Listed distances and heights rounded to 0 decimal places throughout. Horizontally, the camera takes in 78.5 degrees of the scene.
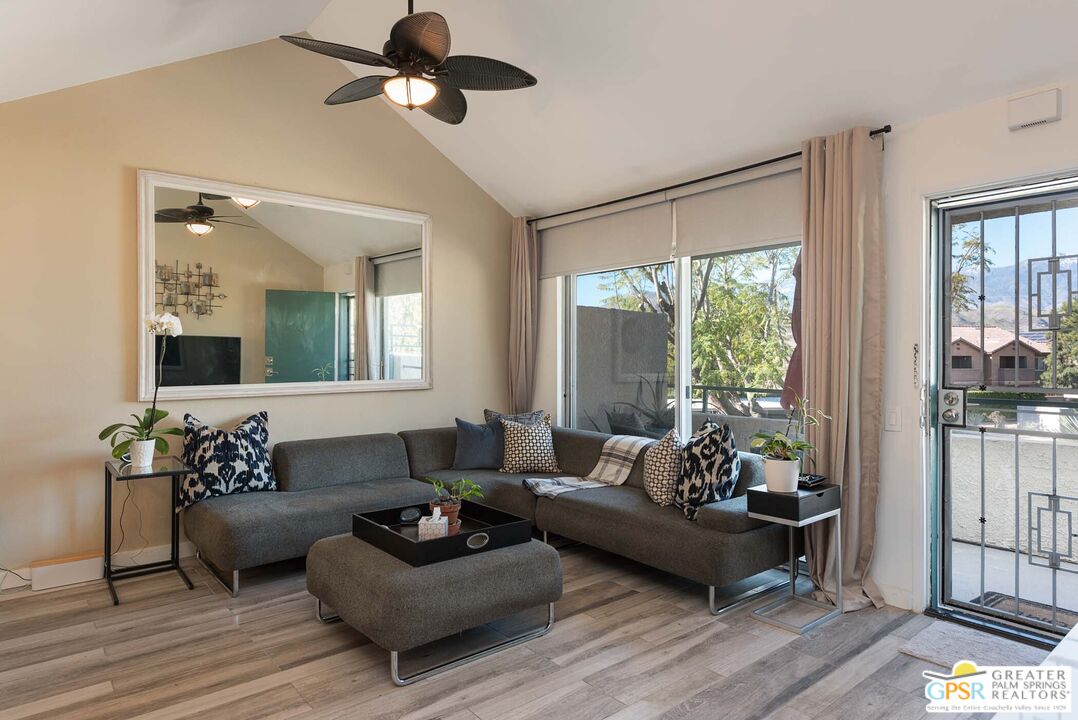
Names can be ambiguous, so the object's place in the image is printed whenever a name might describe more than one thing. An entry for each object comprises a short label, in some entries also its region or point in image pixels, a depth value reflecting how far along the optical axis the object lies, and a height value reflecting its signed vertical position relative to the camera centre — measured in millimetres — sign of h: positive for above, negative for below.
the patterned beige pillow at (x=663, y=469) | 3797 -629
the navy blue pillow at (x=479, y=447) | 4930 -653
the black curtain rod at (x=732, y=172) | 3390 +1183
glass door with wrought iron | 3014 -218
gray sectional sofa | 3346 -858
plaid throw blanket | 4309 -739
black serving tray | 2754 -787
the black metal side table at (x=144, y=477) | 3430 -781
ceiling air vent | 2824 +1110
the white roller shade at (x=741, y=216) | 3820 +903
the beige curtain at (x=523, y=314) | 5633 +405
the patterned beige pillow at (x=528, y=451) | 4809 -658
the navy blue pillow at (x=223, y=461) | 3887 -613
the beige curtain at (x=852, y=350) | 3381 +67
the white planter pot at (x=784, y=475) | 3203 -549
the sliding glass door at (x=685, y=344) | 4152 +130
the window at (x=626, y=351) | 4809 +79
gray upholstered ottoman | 2580 -958
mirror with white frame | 4090 +473
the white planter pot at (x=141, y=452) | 3531 -503
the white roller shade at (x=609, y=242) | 4633 +916
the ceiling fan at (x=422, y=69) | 2557 +1252
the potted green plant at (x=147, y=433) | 3533 -422
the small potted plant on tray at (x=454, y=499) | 3029 -660
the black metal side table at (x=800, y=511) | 3115 -720
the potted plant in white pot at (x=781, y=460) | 3204 -479
